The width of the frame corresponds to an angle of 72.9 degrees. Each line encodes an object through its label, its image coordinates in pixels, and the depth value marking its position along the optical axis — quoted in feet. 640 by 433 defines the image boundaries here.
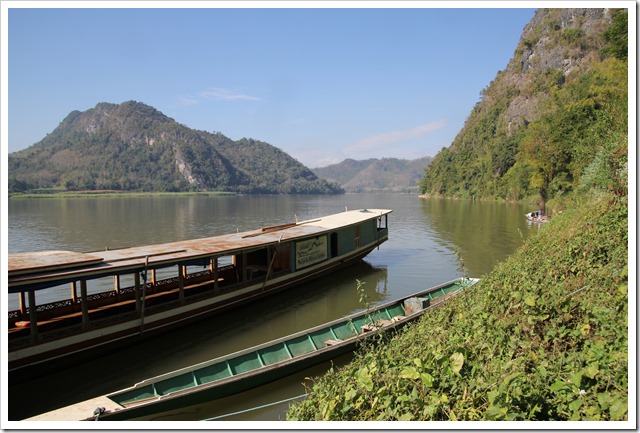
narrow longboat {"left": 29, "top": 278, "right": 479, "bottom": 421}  23.85
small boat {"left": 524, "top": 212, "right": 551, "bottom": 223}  121.19
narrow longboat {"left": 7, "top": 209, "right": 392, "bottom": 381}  30.91
